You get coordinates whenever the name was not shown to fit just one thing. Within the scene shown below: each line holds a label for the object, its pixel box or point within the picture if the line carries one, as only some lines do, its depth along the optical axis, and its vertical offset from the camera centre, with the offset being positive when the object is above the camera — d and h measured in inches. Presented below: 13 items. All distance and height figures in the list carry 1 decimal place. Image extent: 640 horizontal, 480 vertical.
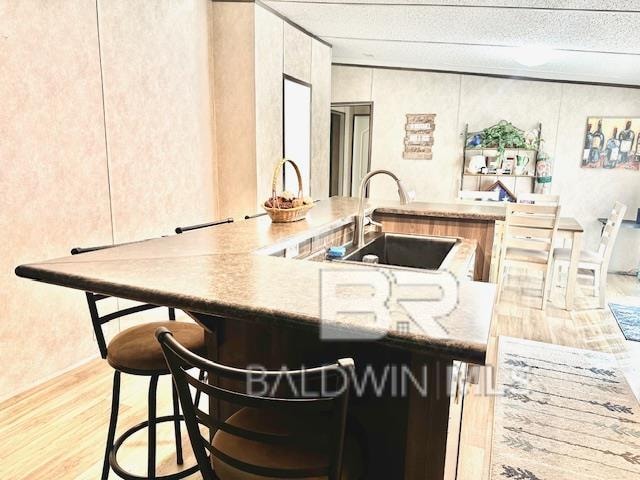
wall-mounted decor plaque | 245.1 +6.1
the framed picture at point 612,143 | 221.9 +3.9
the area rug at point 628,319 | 149.7 -56.9
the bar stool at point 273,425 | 35.0 -25.3
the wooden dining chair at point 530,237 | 162.9 -30.9
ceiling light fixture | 165.2 +33.3
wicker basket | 94.0 -13.2
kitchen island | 41.2 -15.5
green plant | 226.2 +6.0
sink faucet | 96.3 -15.1
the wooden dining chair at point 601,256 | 172.1 -39.0
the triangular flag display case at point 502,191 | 230.4 -20.2
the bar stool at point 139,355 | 62.4 -28.2
